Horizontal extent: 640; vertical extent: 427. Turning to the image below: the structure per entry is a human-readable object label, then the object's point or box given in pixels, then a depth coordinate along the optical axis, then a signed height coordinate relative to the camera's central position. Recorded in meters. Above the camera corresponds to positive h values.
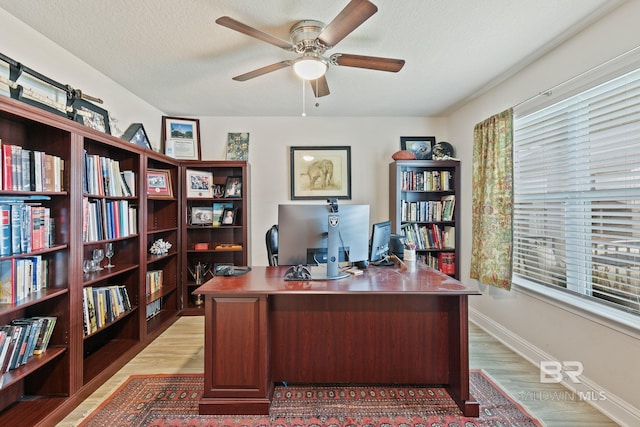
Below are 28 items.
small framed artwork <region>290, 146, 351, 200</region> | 3.84 +0.52
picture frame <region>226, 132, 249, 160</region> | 3.76 +0.85
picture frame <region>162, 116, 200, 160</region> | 3.59 +0.94
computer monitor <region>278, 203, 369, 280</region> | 2.02 -0.15
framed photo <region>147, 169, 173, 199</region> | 3.10 +0.31
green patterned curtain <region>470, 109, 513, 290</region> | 2.64 +0.10
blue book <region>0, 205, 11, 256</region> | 1.57 -0.09
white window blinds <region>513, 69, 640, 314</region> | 1.76 +0.11
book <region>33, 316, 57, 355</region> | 1.79 -0.76
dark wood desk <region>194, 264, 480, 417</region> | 2.00 -0.86
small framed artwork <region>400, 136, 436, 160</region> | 3.87 +0.91
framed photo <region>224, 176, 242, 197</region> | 3.63 +0.31
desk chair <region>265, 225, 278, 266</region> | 3.07 -0.35
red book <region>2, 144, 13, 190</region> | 1.60 +0.25
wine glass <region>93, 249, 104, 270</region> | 2.35 -0.35
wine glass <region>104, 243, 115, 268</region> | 2.52 -0.32
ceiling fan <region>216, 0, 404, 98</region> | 1.60 +1.02
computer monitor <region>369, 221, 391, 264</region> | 2.28 -0.25
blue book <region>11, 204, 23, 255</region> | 1.61 -0.08
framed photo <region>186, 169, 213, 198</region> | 3.48 +0.35
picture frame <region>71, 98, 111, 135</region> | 2.22 +0.79
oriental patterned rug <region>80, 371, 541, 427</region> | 1.75 -1.26
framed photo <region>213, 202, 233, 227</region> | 3.63 +0.01
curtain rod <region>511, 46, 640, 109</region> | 1.70 +0.92
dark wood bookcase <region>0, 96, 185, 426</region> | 1.69 -0.49
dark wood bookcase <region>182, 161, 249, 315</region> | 3.49 -0.16
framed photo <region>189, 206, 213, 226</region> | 3.59 -0.05
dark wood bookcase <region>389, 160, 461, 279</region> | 3.56 +0.03
